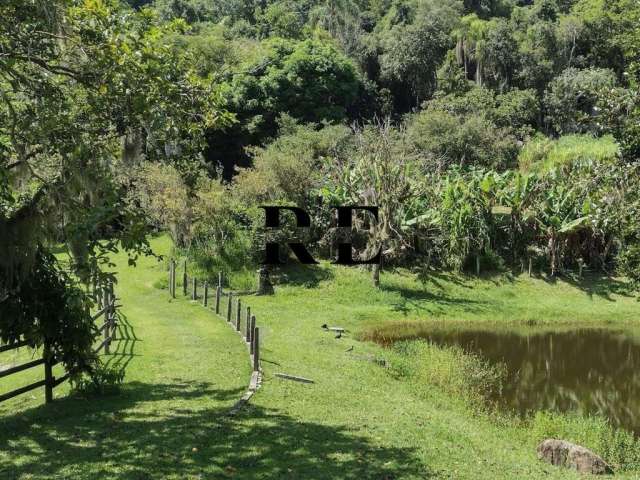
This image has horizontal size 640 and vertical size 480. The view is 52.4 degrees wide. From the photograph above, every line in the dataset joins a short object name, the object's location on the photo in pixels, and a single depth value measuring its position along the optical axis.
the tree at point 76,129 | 9.70
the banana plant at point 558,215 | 31.36
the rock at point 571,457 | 11.20
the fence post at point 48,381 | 11.85
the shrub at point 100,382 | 12.45
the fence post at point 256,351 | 14.94
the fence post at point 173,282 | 26.52
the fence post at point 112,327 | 16.82
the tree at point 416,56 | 62.00
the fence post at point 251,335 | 16.07
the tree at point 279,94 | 48.44
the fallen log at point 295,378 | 14.95
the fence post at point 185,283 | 26.44
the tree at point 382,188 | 28.94
